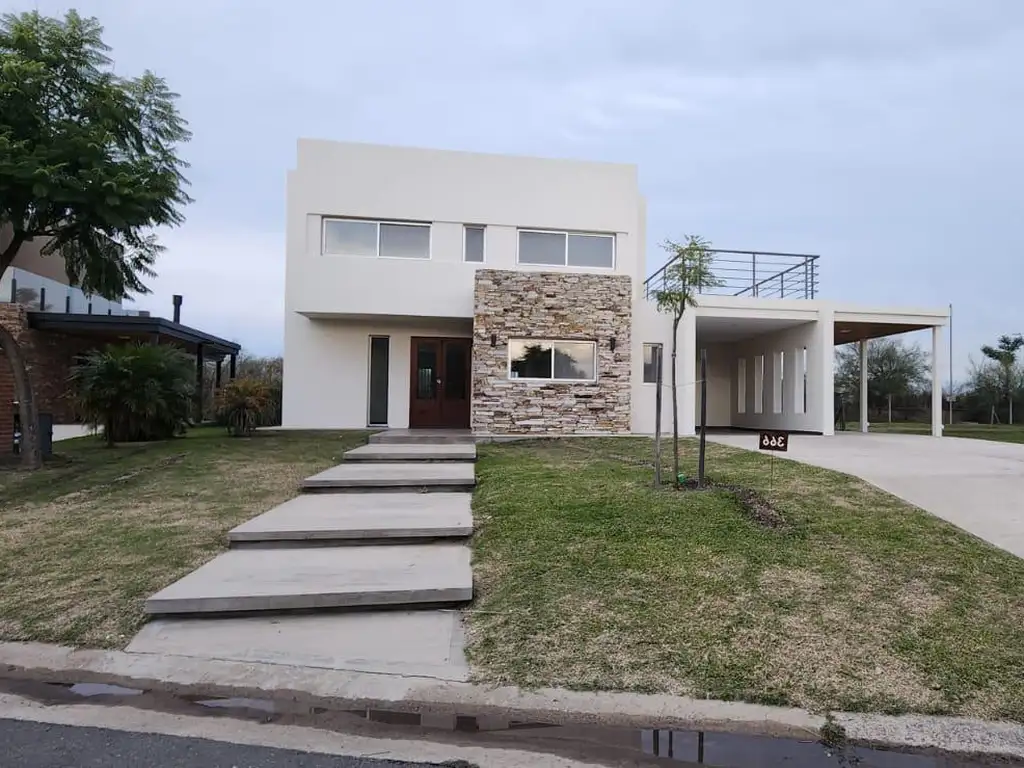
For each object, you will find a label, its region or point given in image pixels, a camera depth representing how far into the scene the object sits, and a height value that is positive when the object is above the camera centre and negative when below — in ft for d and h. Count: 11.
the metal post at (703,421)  23.18 -0.75
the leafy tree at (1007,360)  87.25 +6.67
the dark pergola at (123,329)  51.19 +5.34
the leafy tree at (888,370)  88.74 +4.79
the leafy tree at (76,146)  28.91 +12.19
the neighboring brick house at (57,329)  50.83 +5.28
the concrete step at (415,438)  38.70 -2.63
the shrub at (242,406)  46.26 -0.90
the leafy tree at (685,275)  22.74 +4.68
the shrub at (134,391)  41.29 +0.05
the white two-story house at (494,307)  45.44 +7.05
